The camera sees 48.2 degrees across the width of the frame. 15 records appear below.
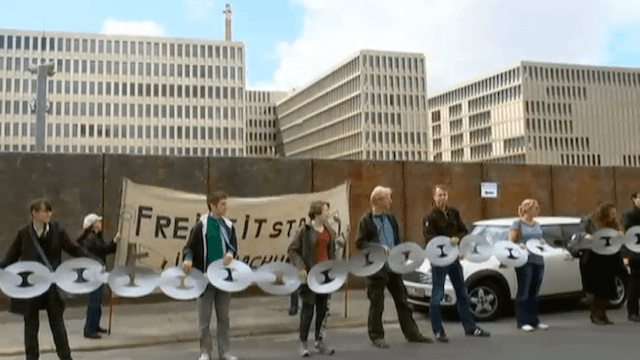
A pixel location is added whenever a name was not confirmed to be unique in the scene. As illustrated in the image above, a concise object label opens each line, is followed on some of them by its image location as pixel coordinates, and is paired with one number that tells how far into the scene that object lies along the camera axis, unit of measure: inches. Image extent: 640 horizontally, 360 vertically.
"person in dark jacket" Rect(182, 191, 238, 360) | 315.9
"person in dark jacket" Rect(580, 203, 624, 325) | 408.2
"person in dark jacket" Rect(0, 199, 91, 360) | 288.5
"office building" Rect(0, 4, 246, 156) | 4485.7
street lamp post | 994.7
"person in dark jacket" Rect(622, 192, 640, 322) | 418.3
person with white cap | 400.8
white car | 437.7
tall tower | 5851.4
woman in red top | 335.6
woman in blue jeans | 391.2
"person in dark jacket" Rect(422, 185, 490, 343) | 361.1
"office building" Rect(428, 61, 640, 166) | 5172.2
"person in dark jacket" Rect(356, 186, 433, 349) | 346.6
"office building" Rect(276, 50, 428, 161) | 5014.8
